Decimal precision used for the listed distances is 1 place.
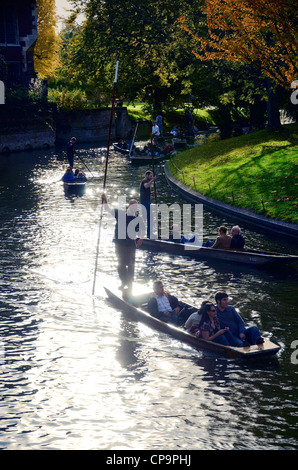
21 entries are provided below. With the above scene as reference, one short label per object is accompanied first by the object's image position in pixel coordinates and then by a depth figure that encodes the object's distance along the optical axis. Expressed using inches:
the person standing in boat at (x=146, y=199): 867.1
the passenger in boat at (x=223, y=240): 783.1
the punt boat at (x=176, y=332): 487.2
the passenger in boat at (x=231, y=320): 512.4
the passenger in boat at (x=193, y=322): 536.4
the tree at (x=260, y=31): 984.9
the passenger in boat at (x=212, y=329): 510.9
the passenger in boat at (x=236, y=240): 782.5
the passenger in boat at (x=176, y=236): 849.5
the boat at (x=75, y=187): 1299.2
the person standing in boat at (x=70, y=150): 1486.6
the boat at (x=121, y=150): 1891.2
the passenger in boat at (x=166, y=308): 572.4
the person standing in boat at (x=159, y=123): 2169.8
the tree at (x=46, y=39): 2920.8
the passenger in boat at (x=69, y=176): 1318.9
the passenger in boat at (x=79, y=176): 1334.9
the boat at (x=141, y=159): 1701.5
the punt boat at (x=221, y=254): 732.0
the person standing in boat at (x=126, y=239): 636.1
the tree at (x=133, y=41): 1834.6
